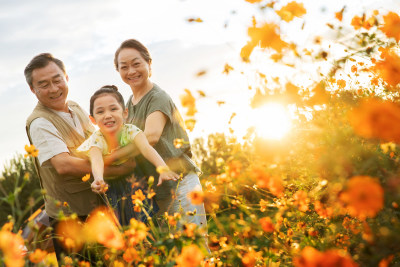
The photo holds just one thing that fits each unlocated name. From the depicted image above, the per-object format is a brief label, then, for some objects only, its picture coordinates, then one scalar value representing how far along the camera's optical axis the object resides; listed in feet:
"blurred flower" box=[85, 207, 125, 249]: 4.89
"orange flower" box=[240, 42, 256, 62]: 5.16
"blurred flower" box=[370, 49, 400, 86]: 4.31
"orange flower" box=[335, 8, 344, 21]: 5.80
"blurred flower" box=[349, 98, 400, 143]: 2.99
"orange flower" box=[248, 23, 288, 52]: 4.96
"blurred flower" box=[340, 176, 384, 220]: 2.99
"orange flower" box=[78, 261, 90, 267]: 5.67
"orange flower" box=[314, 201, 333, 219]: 5.99
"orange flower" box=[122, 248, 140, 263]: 5.42
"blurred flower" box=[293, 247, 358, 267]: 3.08
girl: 8.54
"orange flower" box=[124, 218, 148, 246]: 4.75
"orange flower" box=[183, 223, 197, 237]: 4.77
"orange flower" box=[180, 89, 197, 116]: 5.12
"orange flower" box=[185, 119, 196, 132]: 5.13
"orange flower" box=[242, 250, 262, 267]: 5.06
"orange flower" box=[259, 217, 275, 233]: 4.68
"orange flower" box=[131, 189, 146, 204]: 6.46
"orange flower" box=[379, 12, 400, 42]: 5.09
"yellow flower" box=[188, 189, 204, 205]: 4.71
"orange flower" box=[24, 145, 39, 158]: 6.21
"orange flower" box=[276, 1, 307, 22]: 5.09
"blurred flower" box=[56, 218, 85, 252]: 5.53
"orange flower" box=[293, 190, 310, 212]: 5.81
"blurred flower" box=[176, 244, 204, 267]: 4.05
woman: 8.86
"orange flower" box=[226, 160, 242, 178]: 4.90
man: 8.73
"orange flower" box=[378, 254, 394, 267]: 3.65
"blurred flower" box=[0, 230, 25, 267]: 4.03
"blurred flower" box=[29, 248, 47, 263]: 4.90
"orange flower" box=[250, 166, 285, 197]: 4.38
